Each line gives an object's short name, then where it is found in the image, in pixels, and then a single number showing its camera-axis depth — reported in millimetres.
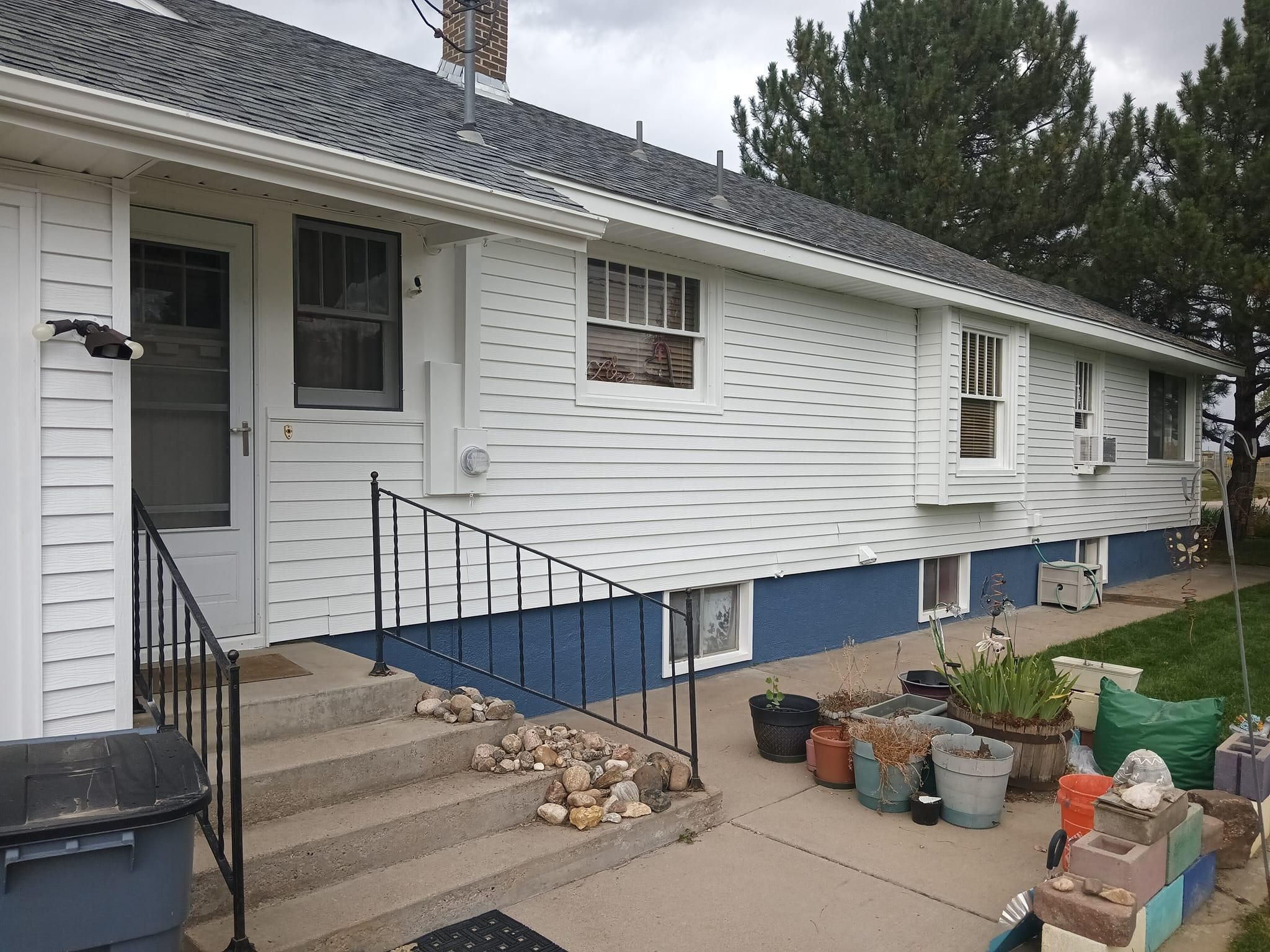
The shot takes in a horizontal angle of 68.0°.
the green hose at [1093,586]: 10750
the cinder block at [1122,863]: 3156
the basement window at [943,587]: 9594
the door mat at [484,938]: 3238
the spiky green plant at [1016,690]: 4855
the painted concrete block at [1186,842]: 3416
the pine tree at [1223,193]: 12812
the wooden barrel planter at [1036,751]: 4793
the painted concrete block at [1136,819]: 3246
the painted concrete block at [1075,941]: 3057
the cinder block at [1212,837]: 3746
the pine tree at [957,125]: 17562
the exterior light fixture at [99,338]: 3210
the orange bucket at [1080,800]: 3857
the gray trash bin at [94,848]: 2211
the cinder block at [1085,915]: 3018
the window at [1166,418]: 13641
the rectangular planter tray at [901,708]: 4995
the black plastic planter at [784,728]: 5246
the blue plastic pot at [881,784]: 4555
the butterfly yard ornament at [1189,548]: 13548
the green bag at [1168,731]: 4555
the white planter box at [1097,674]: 5668
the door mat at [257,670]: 4195
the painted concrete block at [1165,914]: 3303
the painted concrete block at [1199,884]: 3582
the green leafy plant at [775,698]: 5262
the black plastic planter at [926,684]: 5543
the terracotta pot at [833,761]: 4895
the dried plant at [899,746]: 4496
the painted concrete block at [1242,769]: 4105
